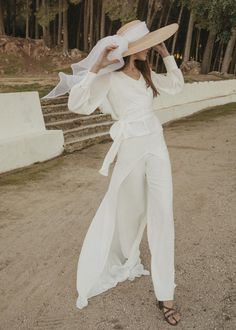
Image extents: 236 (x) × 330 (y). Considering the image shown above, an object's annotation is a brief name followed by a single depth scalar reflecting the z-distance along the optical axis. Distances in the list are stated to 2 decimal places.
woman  3.06
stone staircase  8.95
